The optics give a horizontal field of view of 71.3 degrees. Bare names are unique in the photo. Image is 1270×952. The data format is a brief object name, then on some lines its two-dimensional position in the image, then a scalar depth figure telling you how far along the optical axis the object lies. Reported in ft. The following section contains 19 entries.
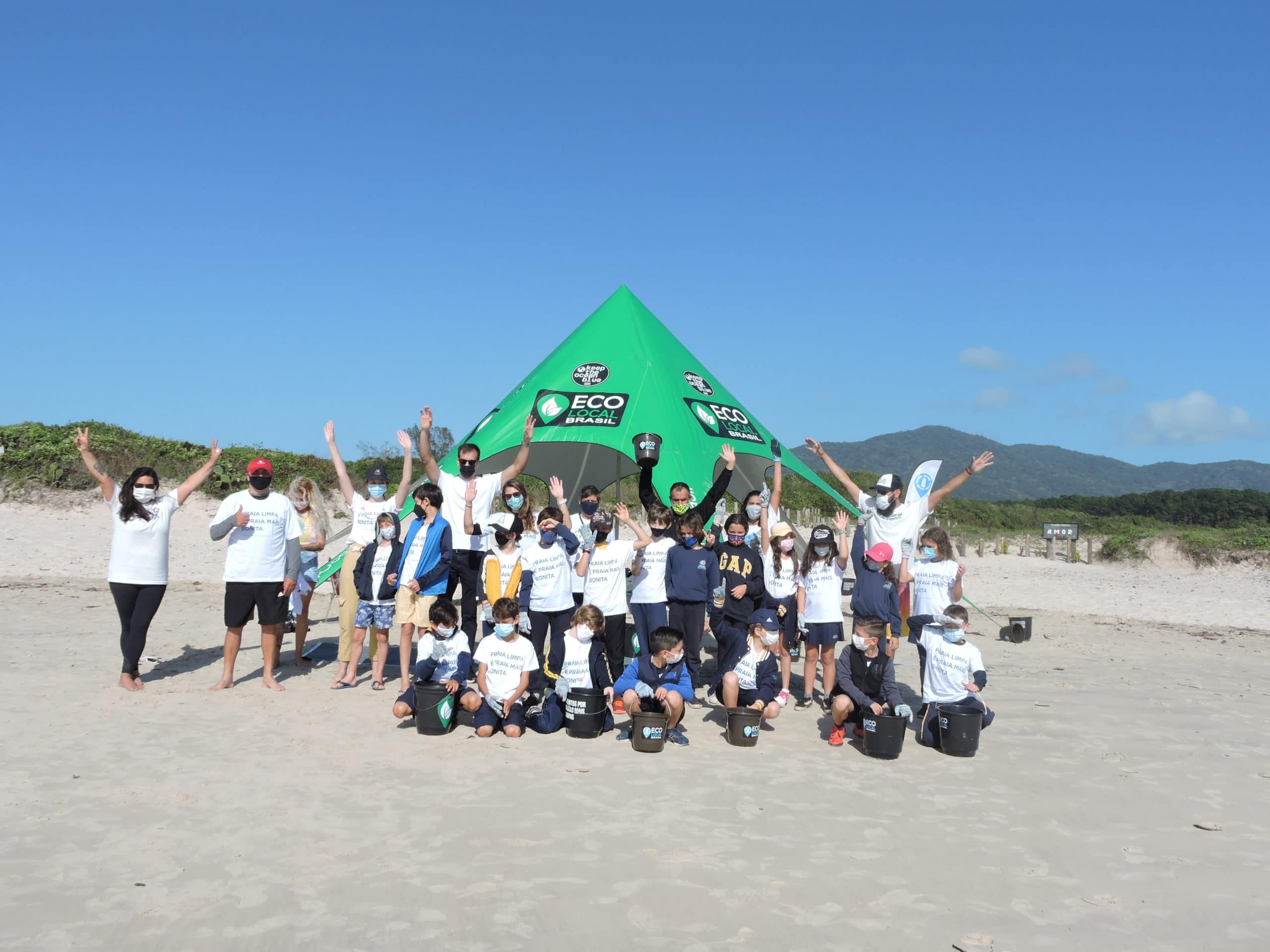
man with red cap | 20.12
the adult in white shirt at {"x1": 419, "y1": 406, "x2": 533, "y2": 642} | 22.16
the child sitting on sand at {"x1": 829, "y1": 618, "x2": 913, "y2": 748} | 18.08
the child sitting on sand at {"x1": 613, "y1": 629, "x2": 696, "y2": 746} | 17.80
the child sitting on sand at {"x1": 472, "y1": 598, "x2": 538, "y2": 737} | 18.01
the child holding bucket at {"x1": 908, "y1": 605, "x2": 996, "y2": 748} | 18.12
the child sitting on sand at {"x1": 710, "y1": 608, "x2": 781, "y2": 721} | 18.69
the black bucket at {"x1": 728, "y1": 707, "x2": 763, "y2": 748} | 17.79
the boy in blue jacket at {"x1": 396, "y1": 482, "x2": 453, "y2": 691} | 20.54
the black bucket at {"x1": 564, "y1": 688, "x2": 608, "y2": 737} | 17.92
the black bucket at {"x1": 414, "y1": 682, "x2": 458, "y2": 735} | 17.76
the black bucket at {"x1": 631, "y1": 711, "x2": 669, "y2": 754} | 17.12
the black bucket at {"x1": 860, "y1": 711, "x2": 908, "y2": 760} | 17.03
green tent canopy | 29.01
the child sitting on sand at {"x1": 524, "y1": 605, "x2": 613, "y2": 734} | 18.44
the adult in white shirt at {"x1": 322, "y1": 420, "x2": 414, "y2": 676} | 21.68
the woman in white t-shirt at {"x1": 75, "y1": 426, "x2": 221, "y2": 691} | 20.01
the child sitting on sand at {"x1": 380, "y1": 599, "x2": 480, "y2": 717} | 18.38
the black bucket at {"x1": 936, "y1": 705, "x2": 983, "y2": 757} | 17.39
